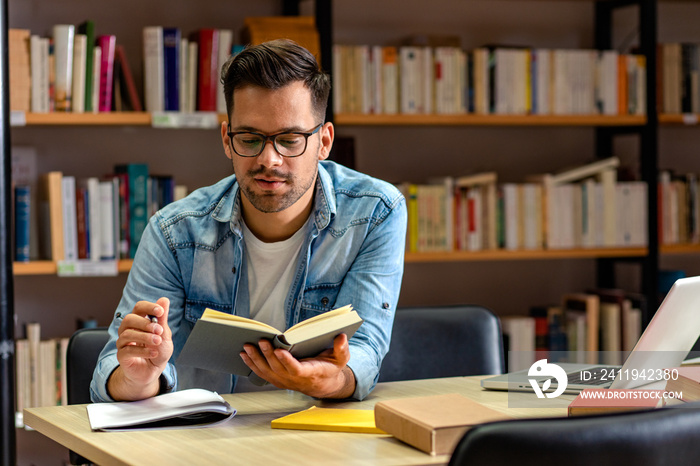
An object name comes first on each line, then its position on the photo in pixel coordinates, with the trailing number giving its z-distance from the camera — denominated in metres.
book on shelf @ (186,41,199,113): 2.67
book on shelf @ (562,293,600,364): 3.06
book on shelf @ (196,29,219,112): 2.67
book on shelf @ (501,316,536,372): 2.96
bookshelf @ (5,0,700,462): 2.80
